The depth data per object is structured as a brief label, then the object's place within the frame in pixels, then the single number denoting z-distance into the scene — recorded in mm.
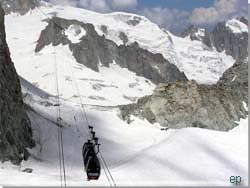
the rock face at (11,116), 66438
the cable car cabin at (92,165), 38125
